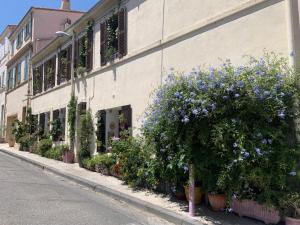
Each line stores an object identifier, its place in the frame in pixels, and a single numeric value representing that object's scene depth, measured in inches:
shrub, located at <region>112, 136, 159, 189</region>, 372.8
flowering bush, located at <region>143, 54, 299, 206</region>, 263.0
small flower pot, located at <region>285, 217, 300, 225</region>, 254.1
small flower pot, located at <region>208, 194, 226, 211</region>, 309.6
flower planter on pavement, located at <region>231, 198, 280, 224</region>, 272.1
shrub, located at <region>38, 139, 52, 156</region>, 786.8
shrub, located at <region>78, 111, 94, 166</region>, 606.8
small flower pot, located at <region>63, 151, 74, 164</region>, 673.7
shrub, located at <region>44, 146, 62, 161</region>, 707.3
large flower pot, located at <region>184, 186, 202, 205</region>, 335.0
